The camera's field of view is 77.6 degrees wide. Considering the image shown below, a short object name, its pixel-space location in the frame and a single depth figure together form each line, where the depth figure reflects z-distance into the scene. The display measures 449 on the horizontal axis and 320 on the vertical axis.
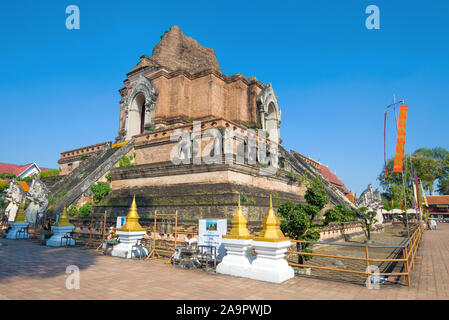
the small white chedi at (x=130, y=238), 9.26
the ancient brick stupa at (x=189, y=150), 13.39
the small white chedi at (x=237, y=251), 6.66
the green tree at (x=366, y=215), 16.33
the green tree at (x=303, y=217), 8.47
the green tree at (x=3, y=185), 28.84
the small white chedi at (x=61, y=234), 12.04
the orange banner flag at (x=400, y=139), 11.60
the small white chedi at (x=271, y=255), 6.04
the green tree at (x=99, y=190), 16.16
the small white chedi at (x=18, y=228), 15.09
